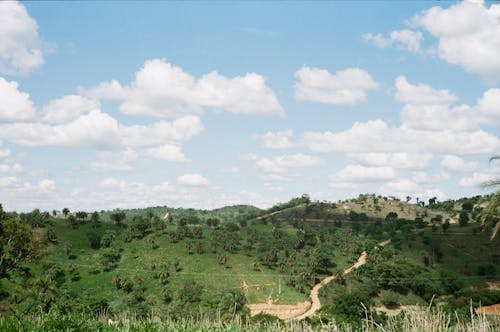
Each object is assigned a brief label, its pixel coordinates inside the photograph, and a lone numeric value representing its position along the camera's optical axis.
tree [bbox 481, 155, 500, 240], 25.21
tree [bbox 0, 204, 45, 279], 38.84
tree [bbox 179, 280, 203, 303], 82.88
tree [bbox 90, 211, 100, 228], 130.09
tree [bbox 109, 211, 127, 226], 137.31
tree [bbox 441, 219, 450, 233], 136.81
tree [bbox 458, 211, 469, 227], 144.23
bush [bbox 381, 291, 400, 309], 93.11
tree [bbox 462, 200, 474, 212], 180.55
